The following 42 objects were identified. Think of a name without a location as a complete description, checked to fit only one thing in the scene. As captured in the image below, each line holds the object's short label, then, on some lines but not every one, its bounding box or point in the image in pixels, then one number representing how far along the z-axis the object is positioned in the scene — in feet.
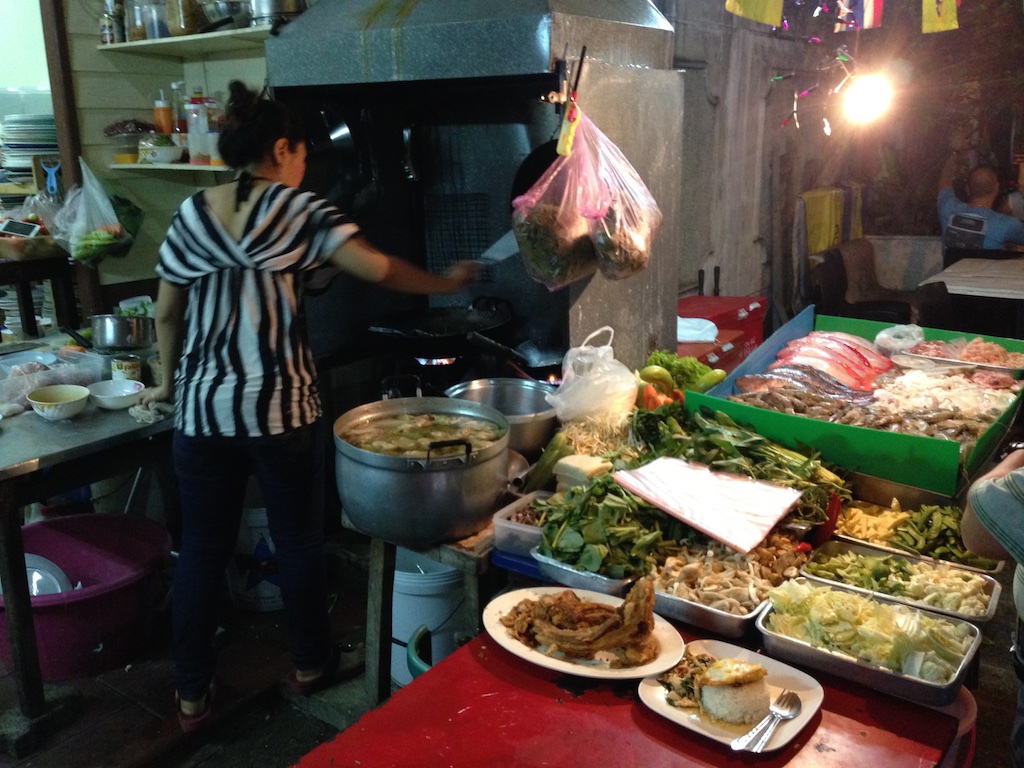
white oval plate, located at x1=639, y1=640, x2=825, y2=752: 5.39
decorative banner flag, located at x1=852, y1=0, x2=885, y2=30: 20.18
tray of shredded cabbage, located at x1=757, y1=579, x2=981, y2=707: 5.82
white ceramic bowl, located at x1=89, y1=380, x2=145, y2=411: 11.51
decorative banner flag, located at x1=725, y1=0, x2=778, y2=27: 13.62
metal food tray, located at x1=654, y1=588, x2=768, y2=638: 6.48
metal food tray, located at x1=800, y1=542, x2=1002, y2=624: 6.57
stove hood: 9.75
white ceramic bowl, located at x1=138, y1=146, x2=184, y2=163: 15.48
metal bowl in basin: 10.52
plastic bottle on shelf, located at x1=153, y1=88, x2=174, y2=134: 15.84
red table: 5.32
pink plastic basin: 11.53
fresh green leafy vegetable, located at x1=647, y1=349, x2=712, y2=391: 11.89
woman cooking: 8.98
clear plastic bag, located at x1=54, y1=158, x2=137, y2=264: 14.88
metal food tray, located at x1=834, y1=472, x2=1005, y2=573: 8.62
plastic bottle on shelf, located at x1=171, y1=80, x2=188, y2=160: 15.72
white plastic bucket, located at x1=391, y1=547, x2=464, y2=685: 10.25
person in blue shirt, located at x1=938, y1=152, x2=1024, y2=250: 28.68
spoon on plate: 5.26
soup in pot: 8.20
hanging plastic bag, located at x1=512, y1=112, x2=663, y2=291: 9.92
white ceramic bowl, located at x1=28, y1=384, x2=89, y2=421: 10.89
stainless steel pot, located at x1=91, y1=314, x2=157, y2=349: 12.98
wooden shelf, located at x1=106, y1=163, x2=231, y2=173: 14.74
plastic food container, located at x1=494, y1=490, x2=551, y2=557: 7.66
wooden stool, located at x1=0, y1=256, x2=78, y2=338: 15.05
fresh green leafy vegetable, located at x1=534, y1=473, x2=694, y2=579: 7.20
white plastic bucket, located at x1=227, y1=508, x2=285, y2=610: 13.30
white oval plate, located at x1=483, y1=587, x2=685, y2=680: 5.90
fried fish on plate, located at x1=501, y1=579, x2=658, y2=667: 6.11
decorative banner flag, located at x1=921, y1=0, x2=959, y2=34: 16.24
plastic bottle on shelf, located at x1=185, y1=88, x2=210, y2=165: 14.84
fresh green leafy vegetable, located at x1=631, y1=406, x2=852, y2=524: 8.19
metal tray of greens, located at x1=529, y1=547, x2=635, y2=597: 7.00
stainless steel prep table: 9.89
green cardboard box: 8.53
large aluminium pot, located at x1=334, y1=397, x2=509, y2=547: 7.55
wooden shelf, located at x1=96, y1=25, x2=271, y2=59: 13.28
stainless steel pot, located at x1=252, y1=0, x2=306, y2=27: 12.69
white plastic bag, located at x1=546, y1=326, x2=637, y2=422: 9.78
